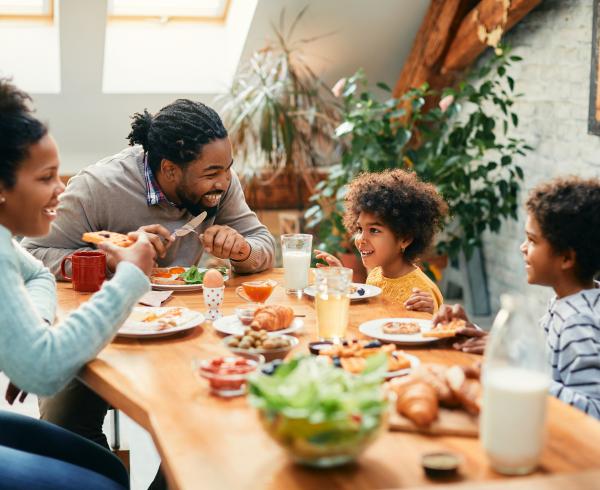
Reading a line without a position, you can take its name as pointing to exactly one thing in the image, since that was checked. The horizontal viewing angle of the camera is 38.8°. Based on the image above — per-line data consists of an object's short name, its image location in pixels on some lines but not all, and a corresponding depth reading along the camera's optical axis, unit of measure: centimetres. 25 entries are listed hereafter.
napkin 209
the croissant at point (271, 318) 177
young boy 167
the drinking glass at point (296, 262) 223
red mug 219
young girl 257
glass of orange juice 173
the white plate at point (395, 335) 171
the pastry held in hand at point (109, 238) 193
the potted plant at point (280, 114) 441
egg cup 196
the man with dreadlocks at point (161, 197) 239
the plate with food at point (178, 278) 230
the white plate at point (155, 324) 178
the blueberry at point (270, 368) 141
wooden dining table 110
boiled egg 195
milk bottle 110
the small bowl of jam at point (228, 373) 140
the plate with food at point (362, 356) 147
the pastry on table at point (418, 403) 123
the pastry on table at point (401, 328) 177
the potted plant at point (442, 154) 417
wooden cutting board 123
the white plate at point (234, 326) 179
